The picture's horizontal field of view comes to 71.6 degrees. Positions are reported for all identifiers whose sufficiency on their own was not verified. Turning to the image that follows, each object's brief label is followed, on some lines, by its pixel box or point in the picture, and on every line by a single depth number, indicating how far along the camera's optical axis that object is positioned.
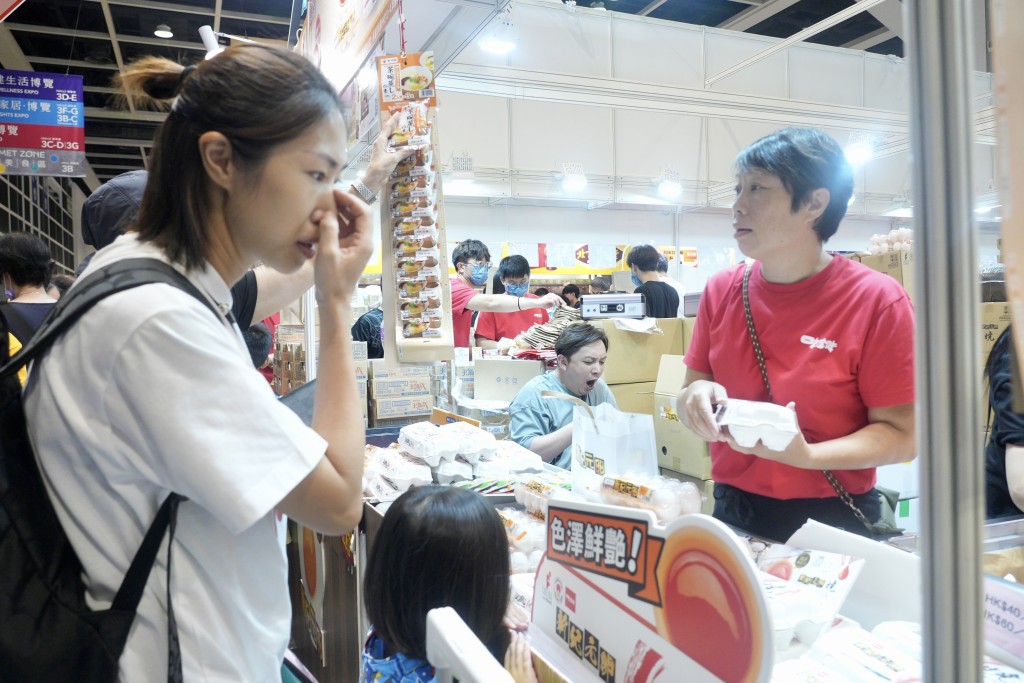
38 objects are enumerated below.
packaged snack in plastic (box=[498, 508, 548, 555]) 1.73
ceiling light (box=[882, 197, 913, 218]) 11.99
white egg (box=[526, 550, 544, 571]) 1.63
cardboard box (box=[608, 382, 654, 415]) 4.76
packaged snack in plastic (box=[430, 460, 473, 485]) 2.35
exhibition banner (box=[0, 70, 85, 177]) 7.25
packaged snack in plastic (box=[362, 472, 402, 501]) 2.20
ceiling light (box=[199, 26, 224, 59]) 2.62
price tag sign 0.90
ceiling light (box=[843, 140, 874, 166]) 9.35
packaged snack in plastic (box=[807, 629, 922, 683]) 0.91
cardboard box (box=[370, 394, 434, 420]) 3.69
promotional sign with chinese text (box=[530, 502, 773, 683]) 0.74
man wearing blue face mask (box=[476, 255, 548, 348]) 5.15
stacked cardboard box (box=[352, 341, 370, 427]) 3.43
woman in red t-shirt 1.53
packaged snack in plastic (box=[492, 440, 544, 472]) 2.39
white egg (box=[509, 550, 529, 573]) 1.62
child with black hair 1.34
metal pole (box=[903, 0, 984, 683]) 0.50
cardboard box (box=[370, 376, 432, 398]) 3.70
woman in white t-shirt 0.80
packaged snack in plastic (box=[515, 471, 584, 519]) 1.91
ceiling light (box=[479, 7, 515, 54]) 6.69
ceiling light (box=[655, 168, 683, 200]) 9.24
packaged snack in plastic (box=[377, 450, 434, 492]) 2.22
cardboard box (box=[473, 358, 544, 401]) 4.08
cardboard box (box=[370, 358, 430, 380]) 3.71
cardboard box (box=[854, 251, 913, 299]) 4.38
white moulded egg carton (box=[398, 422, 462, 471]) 2.36
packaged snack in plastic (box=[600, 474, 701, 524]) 1.40
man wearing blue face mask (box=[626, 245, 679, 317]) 5.14
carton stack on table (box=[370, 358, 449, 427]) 3.70
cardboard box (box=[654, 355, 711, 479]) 3.95
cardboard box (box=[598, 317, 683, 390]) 4.75
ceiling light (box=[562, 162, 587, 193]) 8.92
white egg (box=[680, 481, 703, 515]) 1.42
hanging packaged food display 2.06
